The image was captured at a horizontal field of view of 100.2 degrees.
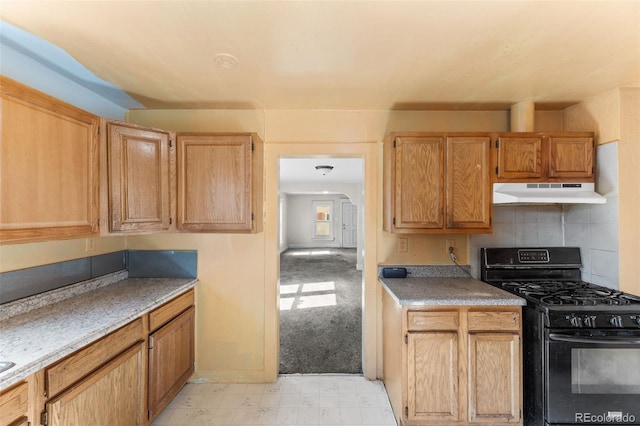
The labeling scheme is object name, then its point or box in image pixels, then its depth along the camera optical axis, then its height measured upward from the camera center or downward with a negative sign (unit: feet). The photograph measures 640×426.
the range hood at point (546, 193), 6.10 +0.43
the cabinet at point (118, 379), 3.45 -2.70
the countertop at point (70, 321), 3.43 -1.80
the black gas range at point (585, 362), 4.99 -2.87
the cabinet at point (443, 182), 6.43 +0.73
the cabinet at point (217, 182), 6.63 +0.77
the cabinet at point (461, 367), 5.44 -3.16
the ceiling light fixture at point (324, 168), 15.79 +2.64
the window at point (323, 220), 35.04 -0.99
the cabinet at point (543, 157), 6.39 +1.30
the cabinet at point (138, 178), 5.53 +0.78
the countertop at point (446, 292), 5.48 -1.79
